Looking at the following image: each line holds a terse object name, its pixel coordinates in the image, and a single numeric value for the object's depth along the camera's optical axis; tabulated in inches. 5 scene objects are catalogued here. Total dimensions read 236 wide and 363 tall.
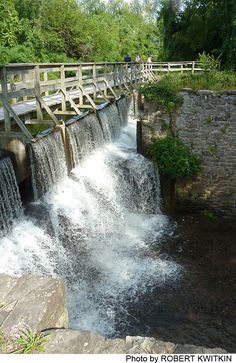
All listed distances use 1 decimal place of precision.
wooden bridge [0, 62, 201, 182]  275.0
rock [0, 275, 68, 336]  103.6
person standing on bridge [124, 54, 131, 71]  773.6
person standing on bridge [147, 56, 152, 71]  840.6
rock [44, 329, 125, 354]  97.0
